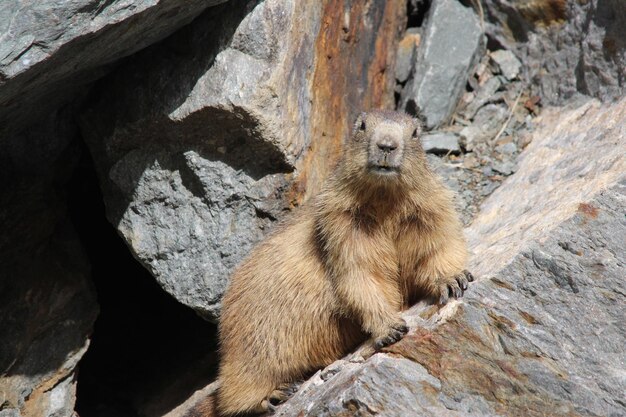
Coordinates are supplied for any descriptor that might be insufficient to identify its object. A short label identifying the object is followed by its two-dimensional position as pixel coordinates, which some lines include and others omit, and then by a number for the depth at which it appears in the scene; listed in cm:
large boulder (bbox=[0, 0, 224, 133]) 1107
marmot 1213
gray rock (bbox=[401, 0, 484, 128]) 1775
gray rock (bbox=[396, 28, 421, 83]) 1834
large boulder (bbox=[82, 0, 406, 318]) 1437
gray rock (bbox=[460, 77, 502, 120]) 1792
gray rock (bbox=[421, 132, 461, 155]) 1737
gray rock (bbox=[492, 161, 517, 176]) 1658
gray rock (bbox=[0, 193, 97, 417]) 1516
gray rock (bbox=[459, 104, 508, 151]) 1747
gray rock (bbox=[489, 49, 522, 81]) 1803
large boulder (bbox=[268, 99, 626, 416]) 1066
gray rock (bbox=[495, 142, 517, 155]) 1698
